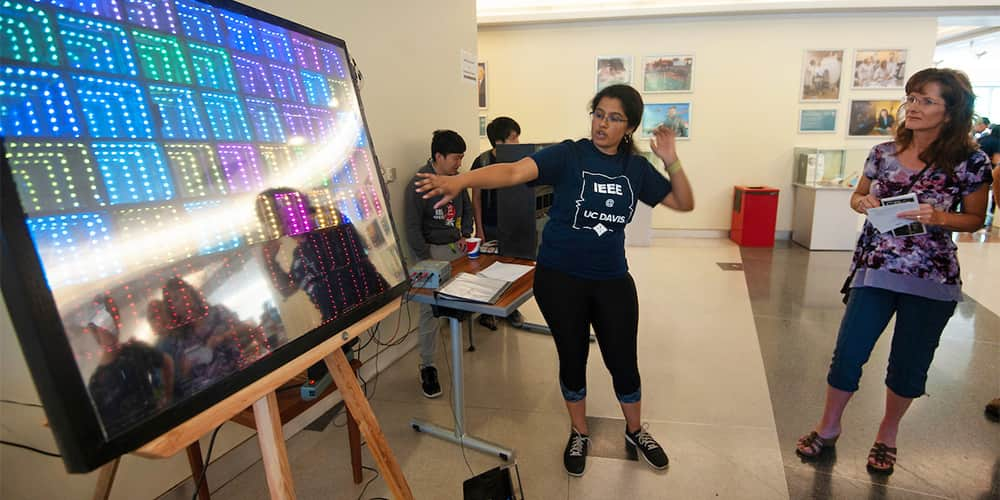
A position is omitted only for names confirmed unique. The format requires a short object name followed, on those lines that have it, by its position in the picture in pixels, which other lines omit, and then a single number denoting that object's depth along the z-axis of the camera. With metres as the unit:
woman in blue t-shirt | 1.73
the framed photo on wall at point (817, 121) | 5.89
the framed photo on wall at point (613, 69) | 6.18
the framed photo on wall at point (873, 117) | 5.82
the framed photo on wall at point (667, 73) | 6.05
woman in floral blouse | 1.64
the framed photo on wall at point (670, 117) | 6.18
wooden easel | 0.87
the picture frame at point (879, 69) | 5.67
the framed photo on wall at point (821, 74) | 5.76
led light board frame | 0.73
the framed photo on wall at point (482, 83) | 6.44
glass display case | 5.75
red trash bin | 5.81
